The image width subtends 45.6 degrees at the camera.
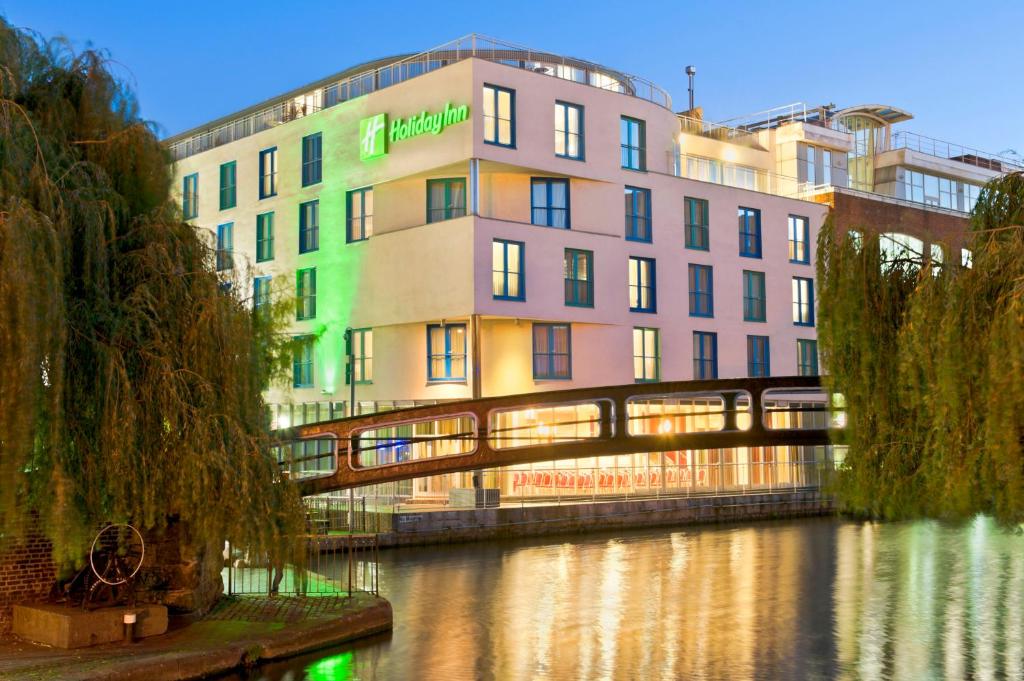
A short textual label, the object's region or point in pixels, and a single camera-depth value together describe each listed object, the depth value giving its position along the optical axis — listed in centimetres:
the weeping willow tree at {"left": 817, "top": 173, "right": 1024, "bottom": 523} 1259
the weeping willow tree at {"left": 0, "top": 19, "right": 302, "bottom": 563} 1379
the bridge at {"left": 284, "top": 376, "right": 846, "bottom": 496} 1823
